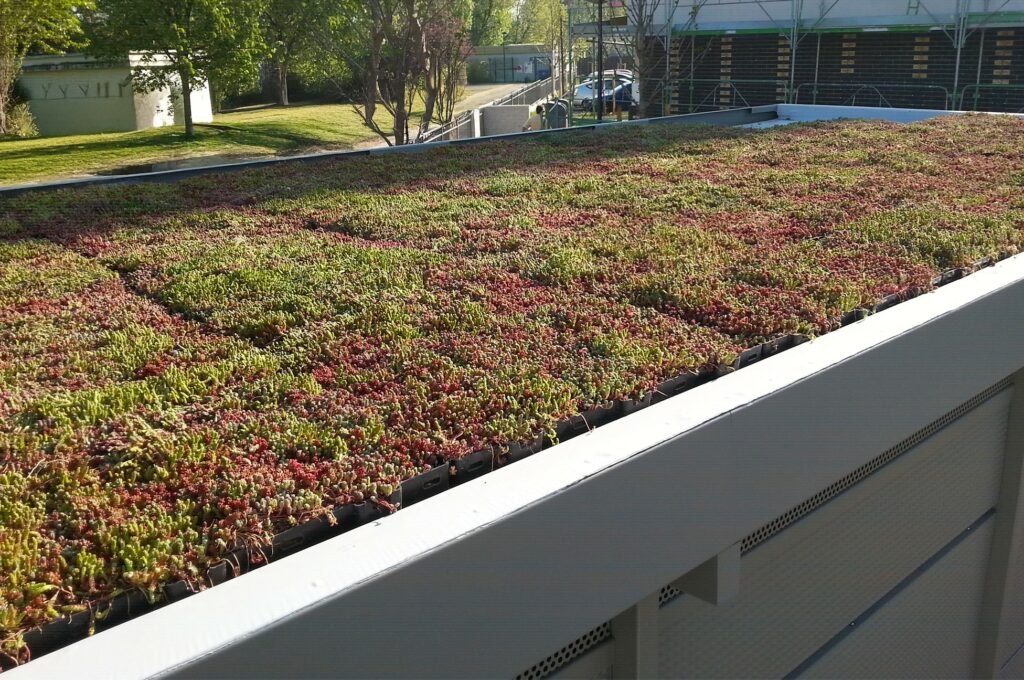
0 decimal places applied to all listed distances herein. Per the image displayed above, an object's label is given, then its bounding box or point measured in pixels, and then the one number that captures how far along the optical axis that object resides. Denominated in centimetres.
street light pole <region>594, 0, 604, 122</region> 2098
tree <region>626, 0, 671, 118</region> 2352
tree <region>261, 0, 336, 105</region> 1961
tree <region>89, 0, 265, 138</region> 2320
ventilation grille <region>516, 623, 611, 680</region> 281
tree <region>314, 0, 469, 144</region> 1761
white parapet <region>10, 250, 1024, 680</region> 189
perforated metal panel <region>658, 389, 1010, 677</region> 348
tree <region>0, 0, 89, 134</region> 2320
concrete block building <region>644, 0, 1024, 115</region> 1973
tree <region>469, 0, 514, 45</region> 5047
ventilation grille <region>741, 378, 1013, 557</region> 357
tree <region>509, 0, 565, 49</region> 6284
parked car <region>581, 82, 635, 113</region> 3188
